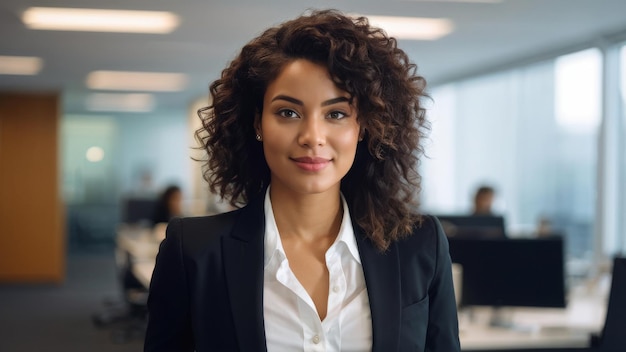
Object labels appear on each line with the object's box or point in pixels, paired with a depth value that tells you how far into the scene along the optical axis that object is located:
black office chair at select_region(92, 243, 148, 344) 7.99
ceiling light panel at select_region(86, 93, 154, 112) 14.20
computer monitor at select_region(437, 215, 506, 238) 5.85
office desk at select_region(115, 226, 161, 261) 7.45
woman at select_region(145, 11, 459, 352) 1.56
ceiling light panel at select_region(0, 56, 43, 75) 9.22
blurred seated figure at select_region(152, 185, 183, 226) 9.34
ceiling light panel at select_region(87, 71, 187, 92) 10.88
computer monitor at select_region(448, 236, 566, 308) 4.28
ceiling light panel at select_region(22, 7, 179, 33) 6.43
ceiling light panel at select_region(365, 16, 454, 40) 6.82
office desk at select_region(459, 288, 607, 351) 4.11
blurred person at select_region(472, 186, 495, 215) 8.36
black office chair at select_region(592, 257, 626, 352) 2.97
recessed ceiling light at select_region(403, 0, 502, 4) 6.02
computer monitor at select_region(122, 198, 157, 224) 10.70
